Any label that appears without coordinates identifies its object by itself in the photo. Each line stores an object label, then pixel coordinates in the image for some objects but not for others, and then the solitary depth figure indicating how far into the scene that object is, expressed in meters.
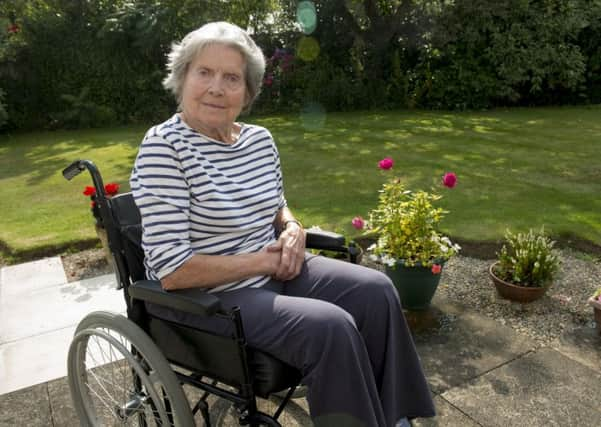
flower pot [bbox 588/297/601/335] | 2.57
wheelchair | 1.46
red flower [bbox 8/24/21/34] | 10.19
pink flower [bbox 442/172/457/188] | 2.85
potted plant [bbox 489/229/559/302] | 2.89
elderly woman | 1.46
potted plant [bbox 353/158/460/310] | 2.71
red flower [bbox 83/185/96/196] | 3.04
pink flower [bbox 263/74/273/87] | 11.27
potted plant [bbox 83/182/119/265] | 3.09
